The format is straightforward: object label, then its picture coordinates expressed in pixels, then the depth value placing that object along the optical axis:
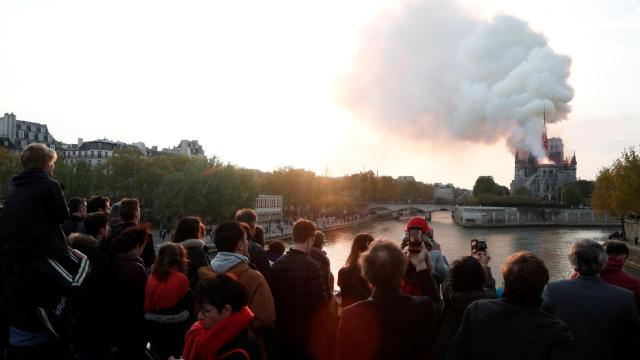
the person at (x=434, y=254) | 5.06
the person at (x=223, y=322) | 2.77
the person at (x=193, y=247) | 4.73
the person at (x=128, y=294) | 4.13
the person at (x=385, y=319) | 2.95
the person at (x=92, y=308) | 3.92
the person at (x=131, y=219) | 5.57
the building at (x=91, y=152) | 80.12
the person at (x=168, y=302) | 4.20
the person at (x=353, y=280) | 4.63
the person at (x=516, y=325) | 2.64
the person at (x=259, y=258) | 5.06
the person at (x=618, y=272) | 4.23
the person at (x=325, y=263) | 5.89
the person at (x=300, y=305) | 4.41
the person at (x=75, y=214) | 6.04
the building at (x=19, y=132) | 72.62
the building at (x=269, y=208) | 68.81
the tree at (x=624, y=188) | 37.88
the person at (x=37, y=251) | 3.42
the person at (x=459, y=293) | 3.63
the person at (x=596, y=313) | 3.51
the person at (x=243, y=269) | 3.75
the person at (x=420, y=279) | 3.84
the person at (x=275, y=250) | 6.37
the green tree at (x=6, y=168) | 48.16
